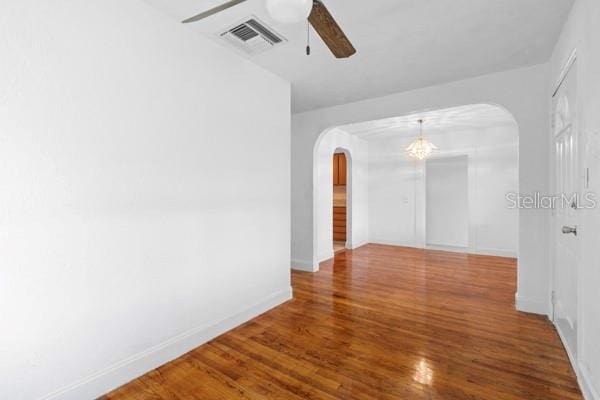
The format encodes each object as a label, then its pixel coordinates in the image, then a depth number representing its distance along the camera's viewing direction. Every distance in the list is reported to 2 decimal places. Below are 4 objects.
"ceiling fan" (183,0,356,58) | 1.23
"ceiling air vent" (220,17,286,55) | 2.27
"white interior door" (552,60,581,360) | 2.09
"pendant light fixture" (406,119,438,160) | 5.27
